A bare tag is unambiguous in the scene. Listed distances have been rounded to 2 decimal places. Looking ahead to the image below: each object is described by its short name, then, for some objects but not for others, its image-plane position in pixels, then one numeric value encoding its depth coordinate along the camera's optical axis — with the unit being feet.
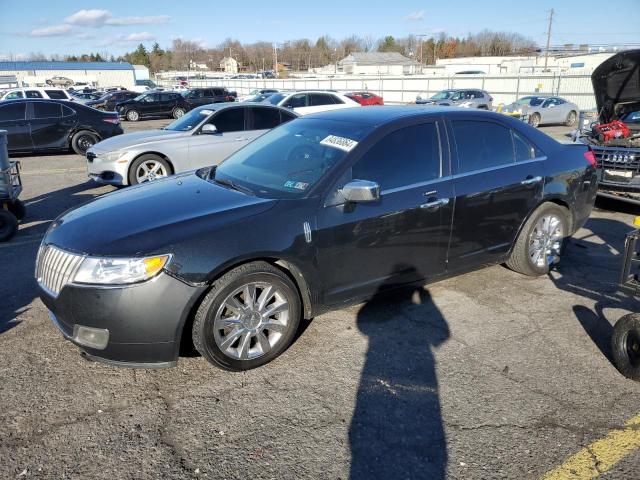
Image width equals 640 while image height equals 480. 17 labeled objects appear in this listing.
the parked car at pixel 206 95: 92.94
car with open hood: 23.82
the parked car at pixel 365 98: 75.15
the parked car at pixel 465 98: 81.57
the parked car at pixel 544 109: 73.31
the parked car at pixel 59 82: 180.65
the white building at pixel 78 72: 214.28
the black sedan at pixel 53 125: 41.50
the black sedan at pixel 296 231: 9.70
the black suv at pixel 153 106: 87.56
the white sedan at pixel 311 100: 57.00
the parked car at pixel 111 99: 92.98
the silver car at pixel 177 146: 27.14
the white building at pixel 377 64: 263.80
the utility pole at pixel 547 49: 217.87
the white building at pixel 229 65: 430.61
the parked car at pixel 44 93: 67.30
